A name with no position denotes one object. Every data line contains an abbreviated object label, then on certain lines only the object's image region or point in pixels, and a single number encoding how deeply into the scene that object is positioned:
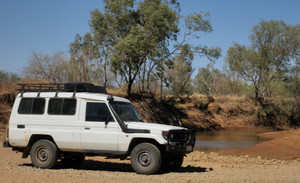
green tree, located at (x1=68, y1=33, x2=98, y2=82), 33.81
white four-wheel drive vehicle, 9.41
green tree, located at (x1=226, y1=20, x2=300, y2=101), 42.47
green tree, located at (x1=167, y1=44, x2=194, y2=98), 34.06
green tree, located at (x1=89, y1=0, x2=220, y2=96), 29.72
